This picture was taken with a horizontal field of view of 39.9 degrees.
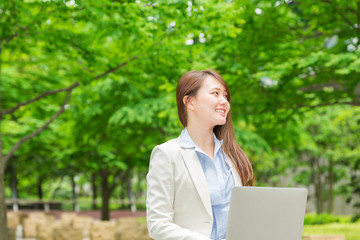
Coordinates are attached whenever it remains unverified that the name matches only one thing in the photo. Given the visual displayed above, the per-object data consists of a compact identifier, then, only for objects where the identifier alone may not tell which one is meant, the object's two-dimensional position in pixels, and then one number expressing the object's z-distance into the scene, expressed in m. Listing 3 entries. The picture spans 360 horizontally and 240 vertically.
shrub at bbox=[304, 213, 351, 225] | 20.66
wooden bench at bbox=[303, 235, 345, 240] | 7.12
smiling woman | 2.23
